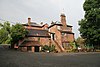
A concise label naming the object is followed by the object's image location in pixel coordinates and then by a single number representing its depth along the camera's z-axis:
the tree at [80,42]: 22.87
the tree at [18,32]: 22.53
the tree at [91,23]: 18.42
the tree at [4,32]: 33.08
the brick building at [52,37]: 22.32
